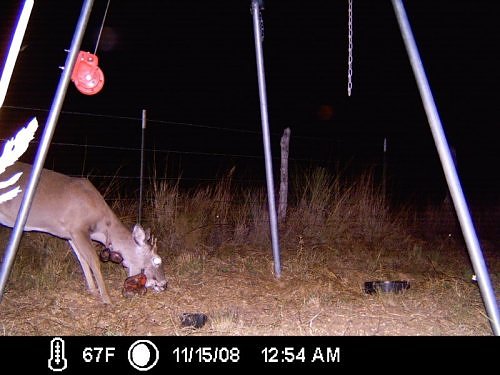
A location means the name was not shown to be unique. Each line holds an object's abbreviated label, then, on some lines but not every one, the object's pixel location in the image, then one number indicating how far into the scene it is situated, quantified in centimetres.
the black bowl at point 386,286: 471
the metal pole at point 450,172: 304
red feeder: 366
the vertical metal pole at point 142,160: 669
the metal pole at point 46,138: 325
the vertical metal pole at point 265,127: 466
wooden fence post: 782
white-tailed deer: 493
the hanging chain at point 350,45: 405
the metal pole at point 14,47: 308
